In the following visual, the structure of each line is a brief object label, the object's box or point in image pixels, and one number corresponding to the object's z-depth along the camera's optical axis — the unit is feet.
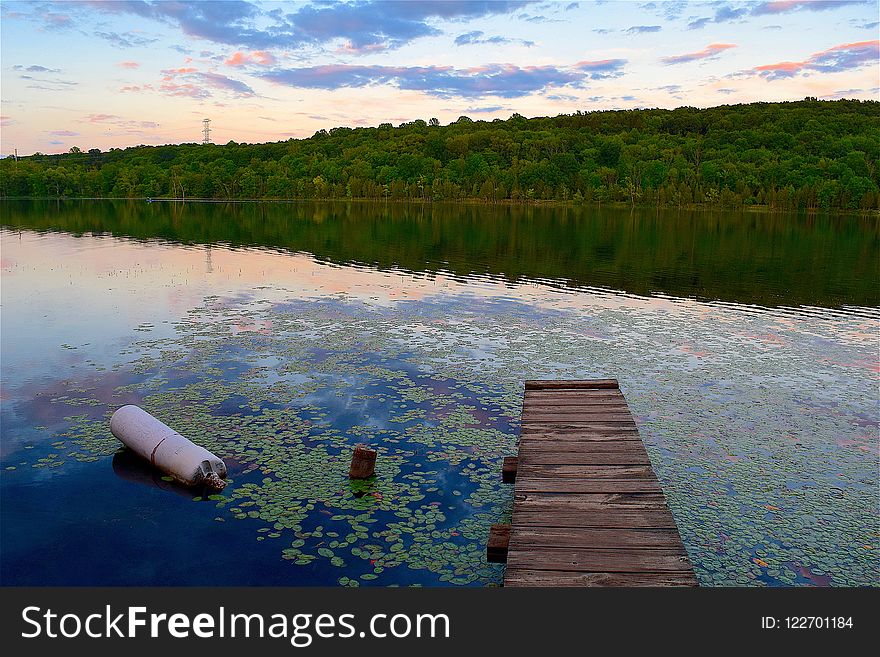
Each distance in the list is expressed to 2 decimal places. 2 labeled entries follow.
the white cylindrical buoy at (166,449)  46.93
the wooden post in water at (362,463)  48.06
